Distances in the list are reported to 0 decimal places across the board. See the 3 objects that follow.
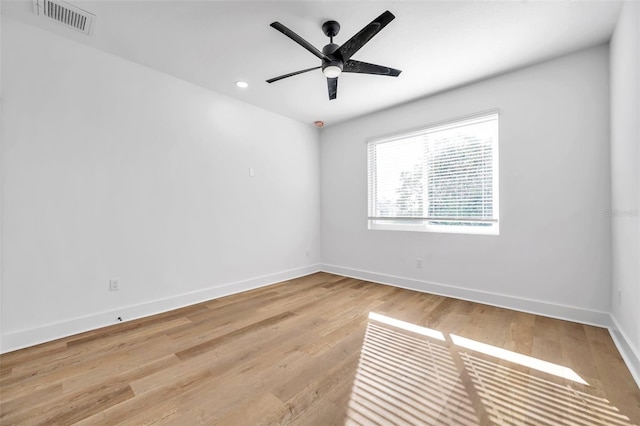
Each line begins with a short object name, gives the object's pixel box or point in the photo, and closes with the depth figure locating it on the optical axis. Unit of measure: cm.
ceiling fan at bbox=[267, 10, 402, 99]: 182
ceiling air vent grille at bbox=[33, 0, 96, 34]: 198
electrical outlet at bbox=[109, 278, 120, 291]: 257
